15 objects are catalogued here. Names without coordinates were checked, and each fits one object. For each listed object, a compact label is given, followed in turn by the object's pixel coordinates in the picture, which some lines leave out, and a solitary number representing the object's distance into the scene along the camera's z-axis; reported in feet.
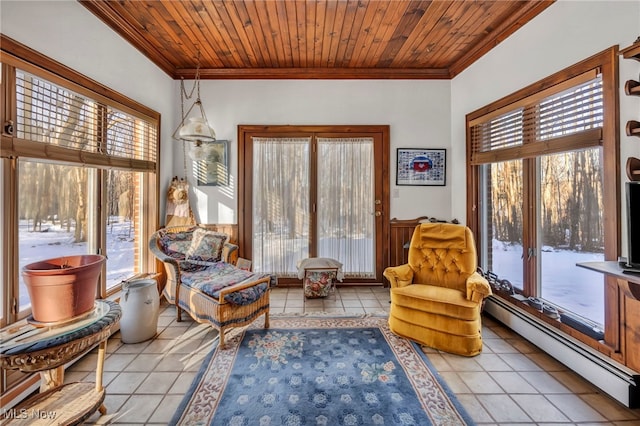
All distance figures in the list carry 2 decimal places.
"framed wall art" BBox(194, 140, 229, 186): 12.81
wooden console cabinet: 5.47
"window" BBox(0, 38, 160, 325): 5.96
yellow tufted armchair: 7.55
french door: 12.88
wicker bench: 7.85
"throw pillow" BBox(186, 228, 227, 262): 10.14
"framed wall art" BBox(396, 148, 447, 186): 12.93
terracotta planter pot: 4.41
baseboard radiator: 5.76
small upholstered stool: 11.34
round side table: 4.06
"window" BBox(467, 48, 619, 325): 6.57
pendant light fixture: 9.79
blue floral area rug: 5.47
